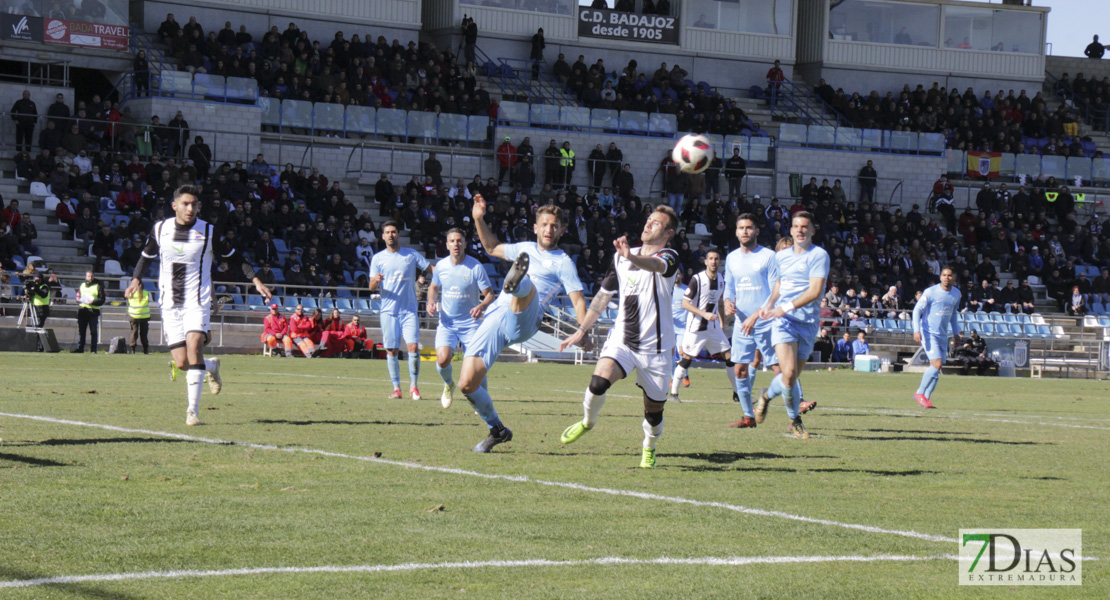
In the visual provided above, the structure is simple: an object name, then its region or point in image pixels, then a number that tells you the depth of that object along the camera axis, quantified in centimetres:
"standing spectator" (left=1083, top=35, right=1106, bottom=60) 6153
